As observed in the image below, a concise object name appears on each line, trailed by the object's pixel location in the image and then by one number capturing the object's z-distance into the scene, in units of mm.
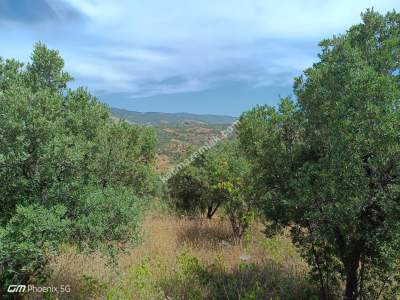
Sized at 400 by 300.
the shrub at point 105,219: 6556
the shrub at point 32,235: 5730
